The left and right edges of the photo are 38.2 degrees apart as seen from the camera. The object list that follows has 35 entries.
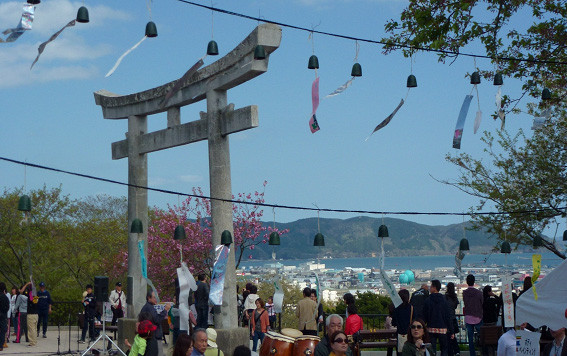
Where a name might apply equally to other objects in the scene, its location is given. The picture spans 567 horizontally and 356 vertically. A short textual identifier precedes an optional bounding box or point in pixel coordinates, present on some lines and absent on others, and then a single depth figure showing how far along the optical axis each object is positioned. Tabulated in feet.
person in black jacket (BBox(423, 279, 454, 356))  52.64
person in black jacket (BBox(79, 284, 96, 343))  76.48
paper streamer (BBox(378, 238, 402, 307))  51.80
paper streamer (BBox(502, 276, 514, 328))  50.90
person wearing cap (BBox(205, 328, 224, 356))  35.06
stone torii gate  61.05
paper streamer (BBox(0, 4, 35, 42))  39.24
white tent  42.83
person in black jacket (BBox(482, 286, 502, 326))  59.98
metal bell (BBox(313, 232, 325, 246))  61.59
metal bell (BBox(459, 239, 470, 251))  61.21
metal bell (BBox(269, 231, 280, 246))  61.46
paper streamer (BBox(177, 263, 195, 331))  61.72
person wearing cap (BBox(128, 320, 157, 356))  36.52
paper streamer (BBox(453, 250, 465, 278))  60.08
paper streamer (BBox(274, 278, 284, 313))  62.23
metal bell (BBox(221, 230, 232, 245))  61.05
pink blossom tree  118.01
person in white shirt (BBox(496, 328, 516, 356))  42.29
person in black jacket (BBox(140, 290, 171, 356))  51.11
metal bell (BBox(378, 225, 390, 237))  59.58
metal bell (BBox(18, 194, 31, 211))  53.31
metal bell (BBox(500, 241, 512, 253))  64.03
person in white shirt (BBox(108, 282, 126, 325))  78.79
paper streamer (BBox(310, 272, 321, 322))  59.57
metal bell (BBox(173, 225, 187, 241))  63.58
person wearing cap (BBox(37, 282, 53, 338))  78.48
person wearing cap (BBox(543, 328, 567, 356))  37.86
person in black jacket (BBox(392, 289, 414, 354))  53.16
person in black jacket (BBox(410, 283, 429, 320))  54.65
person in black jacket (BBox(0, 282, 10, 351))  68.18
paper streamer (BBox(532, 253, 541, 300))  46.57
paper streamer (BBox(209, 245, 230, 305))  61.41
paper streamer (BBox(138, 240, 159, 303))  70.74
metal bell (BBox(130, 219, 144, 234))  69.62
